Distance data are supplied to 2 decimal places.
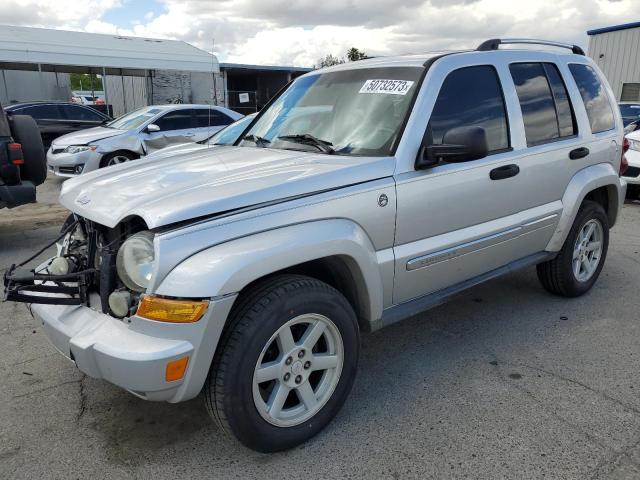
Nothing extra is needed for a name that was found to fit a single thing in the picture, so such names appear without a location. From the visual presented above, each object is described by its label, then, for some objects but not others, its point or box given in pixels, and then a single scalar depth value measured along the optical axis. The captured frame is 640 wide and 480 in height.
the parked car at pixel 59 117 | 14.30
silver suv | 2.27
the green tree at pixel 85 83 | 68.74
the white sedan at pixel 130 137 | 10.34
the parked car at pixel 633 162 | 8.89
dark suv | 5.62
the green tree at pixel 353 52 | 39.67
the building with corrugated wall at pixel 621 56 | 21.50
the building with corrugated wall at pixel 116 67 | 20.47
